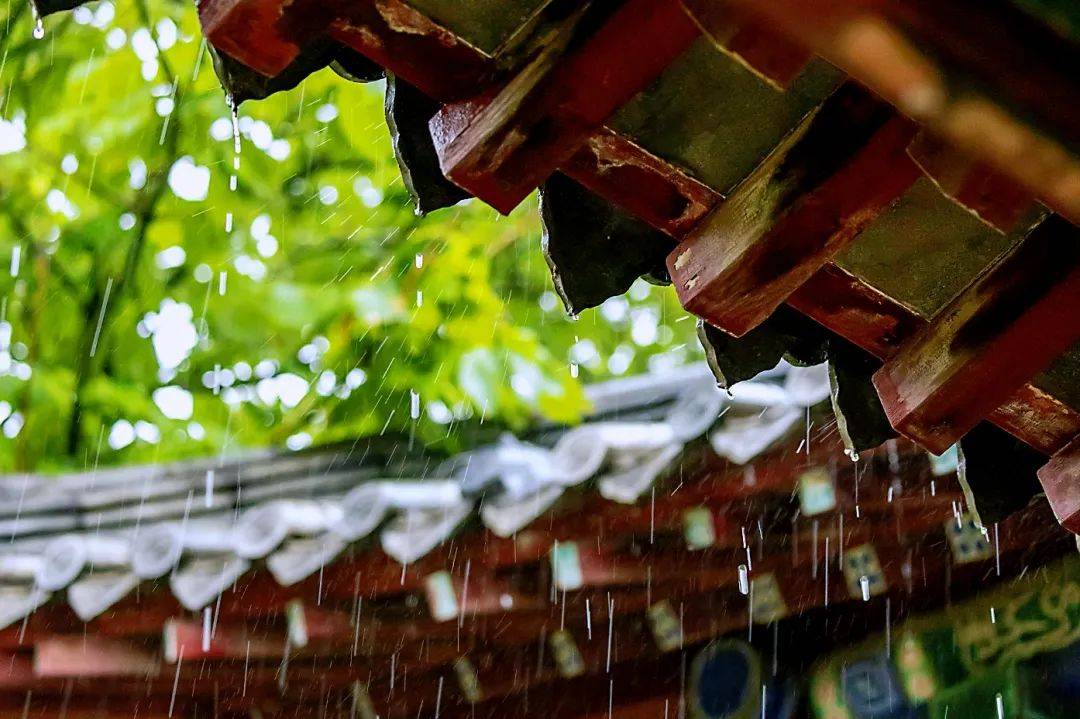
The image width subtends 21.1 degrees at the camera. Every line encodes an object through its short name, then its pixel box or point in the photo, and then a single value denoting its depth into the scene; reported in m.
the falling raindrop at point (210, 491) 4.15
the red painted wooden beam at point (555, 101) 2.31
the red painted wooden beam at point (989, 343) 2.43
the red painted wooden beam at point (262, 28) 2.28
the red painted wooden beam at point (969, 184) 2.24
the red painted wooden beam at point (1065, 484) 2.58
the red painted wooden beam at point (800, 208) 2.38
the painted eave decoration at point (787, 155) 2.19
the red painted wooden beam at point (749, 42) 2.22
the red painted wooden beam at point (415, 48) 2.34
